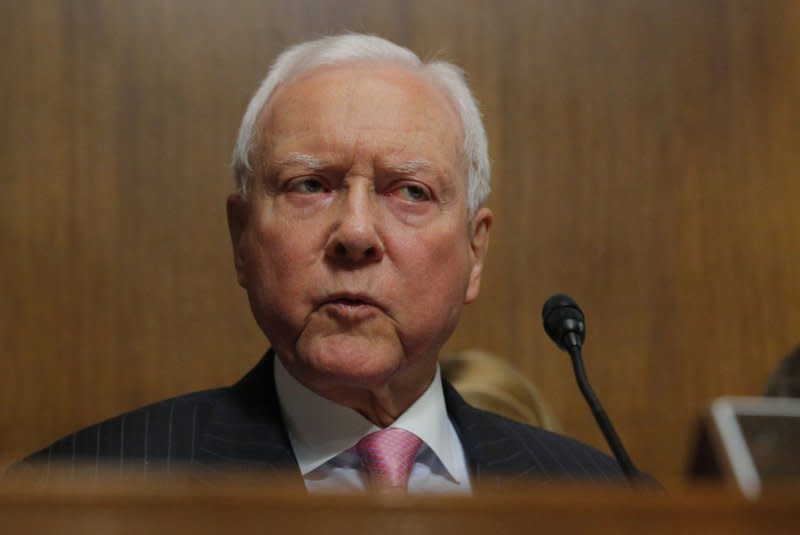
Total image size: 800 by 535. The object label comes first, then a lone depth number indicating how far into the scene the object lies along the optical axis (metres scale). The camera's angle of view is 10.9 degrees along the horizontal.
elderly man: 2.53
